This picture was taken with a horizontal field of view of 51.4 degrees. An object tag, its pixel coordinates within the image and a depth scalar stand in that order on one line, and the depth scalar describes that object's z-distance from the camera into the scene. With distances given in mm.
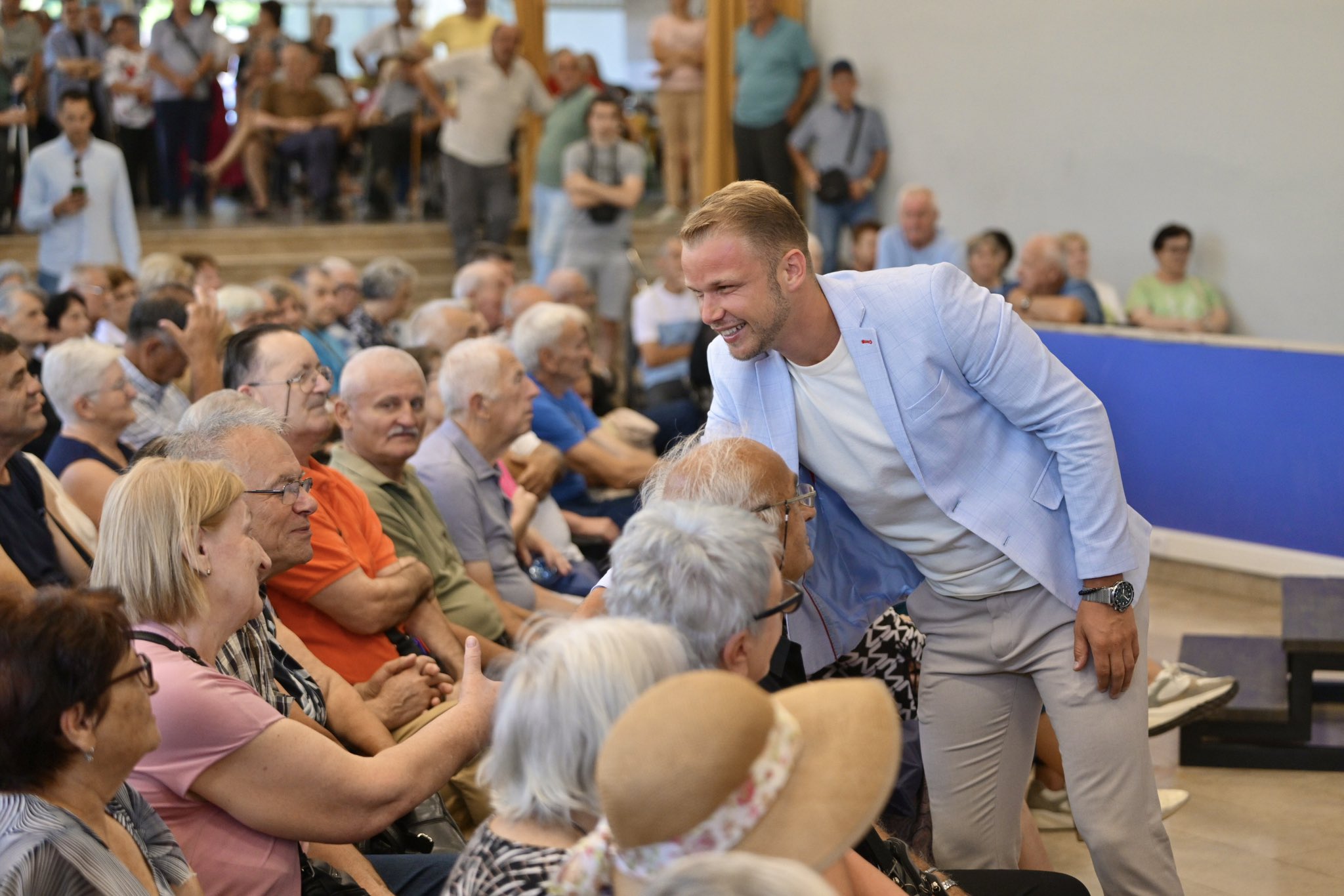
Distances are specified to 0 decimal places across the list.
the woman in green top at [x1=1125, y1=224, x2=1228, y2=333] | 7730
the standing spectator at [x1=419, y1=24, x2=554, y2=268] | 9484
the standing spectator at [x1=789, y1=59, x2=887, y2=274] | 9773
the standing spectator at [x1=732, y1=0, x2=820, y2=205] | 10078
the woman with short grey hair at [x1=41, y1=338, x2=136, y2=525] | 3869
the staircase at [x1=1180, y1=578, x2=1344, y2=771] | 3939
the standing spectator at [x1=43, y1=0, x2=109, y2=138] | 10023
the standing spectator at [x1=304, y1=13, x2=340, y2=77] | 11008
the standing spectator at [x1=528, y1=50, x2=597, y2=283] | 9312
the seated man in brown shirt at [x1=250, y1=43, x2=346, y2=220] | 10586
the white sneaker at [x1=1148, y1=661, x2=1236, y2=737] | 3764
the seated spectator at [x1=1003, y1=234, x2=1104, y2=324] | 7129
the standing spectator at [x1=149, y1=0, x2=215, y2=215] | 10273
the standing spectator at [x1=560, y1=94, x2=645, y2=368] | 8953
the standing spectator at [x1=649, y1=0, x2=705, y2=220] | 10516
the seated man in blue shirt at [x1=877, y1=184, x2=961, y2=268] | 8094
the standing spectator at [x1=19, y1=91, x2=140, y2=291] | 8125
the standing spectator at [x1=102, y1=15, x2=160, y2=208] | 10234
